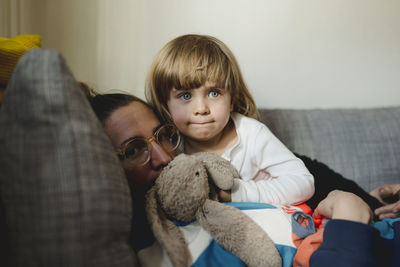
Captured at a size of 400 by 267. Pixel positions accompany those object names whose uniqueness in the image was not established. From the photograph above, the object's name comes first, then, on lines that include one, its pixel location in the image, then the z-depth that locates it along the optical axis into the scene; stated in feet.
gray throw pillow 1.28
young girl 2.98
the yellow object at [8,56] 2.12
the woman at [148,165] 1.96
